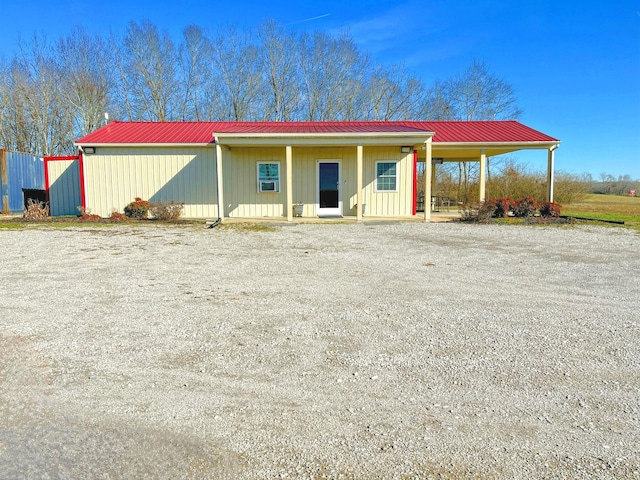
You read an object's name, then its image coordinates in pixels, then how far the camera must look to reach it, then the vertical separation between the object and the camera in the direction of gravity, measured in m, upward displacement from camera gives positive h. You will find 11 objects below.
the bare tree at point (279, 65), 28.48 +9.62
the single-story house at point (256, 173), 14.75 +1.22
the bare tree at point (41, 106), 26.78 +6.62
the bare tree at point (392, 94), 28.98 +7.74
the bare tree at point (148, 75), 28.31 +8.97
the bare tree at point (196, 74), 28.89 +9.20
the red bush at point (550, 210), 13.96 -0.15
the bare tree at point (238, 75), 28.64 +9.01
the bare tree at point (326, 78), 28.78 +8.79
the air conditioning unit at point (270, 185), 15.07 +0.80
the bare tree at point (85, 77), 27.89 +8.74
